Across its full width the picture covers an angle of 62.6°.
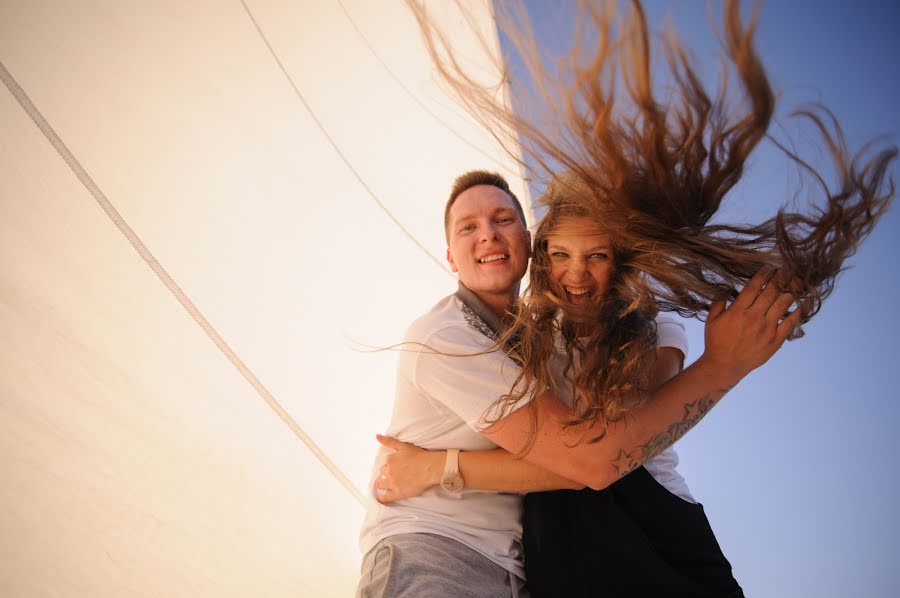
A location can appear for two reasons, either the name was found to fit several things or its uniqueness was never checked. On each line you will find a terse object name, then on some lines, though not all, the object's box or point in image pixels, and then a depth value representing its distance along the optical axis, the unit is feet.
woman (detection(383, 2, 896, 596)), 4.40
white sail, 4.86
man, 5.08
